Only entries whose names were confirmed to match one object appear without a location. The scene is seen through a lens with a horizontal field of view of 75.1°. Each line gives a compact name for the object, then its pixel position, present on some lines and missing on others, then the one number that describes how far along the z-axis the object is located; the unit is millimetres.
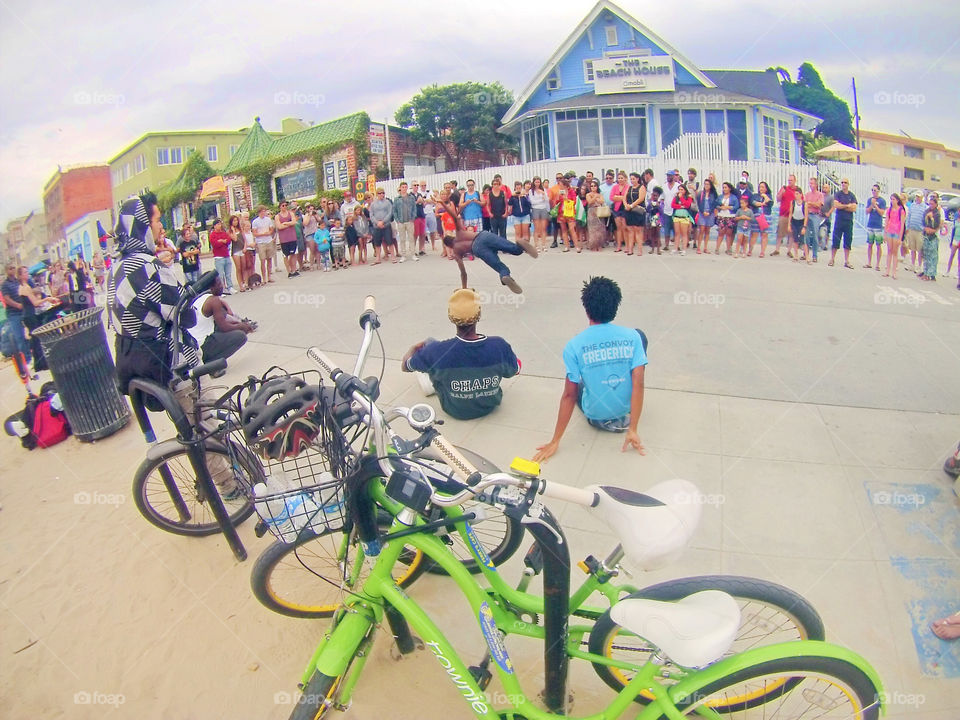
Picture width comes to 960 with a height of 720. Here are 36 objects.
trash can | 5746
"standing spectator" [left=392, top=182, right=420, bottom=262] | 13797
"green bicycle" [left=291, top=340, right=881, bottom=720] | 1925
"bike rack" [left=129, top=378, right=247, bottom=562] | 3574
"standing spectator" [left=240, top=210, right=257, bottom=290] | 12930
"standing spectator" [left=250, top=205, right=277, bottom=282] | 13508
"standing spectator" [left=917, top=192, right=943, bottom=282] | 11406
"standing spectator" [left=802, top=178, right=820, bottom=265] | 12529
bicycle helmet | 2258
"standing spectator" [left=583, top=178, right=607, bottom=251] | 12547
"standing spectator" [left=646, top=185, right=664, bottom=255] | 12438
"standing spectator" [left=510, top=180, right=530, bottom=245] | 13289
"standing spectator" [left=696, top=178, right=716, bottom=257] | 12586
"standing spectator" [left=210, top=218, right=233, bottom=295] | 12211
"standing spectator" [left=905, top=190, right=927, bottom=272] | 11742
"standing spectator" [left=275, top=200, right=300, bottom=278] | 13680
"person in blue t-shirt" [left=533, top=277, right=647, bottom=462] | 4508
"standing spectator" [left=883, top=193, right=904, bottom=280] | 11453
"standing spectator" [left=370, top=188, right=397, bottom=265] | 13797
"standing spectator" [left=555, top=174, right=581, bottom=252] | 12789
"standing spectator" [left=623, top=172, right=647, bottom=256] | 11930
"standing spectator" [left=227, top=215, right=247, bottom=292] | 12438
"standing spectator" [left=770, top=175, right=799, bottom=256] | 12930
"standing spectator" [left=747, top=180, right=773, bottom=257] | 12398
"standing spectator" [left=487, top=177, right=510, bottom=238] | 13164
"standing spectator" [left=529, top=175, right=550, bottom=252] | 13586
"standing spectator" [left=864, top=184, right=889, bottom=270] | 13016
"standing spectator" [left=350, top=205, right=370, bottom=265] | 13945
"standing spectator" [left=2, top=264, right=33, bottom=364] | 10230
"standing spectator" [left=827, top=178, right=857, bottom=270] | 12138
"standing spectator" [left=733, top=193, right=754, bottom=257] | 12273
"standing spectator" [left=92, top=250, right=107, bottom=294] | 22600
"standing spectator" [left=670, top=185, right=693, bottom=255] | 12203
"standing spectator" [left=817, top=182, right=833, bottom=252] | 12734
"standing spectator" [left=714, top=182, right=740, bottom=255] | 12352
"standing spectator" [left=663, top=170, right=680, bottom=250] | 12430
